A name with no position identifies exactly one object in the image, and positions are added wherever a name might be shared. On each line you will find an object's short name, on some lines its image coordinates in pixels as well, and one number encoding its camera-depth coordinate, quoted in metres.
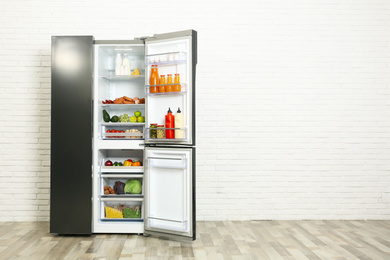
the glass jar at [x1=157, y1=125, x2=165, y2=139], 4.62
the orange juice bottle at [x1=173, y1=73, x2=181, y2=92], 4.48
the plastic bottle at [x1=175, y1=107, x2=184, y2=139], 4.50
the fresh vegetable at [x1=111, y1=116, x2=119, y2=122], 4.89
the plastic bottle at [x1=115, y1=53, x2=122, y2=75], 4.97
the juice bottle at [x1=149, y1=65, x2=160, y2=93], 4.68
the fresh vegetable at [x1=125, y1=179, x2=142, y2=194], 4.88
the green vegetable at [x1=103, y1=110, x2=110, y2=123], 4.91
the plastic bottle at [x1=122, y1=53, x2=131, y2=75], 4.96
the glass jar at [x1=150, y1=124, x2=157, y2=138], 4.67
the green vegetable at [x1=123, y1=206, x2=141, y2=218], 4.89
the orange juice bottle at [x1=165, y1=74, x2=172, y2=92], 4.55
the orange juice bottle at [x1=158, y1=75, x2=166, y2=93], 4.61
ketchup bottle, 4.54
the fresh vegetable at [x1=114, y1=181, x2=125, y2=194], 4.92
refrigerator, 4.50
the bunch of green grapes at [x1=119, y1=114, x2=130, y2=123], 4.91
